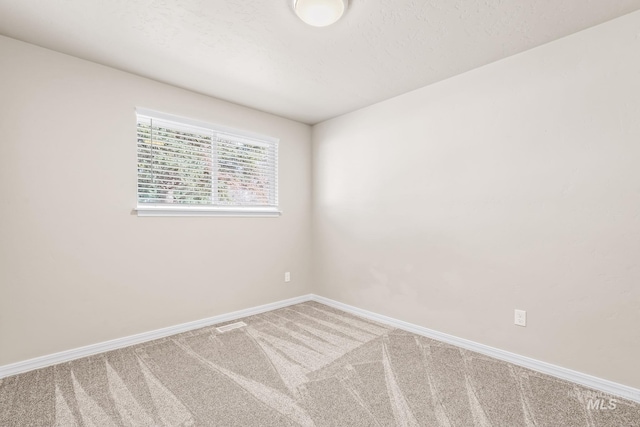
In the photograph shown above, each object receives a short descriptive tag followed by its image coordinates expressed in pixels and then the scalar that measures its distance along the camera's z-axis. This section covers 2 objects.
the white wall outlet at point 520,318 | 2.24
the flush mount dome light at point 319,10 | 1.69
